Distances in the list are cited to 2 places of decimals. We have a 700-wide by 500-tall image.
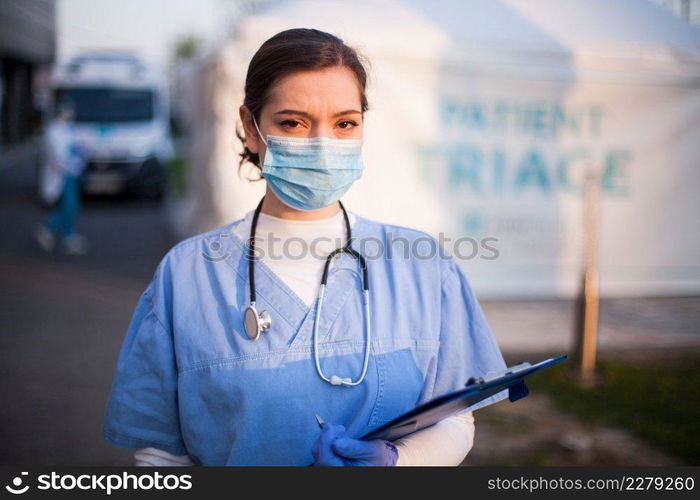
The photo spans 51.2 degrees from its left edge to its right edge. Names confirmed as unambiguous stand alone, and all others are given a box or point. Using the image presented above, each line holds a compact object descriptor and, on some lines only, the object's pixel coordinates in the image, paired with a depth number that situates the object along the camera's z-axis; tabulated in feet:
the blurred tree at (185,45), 178.64
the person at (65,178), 31.68
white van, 46.62
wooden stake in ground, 16.94
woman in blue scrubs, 5.47
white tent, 20.80
